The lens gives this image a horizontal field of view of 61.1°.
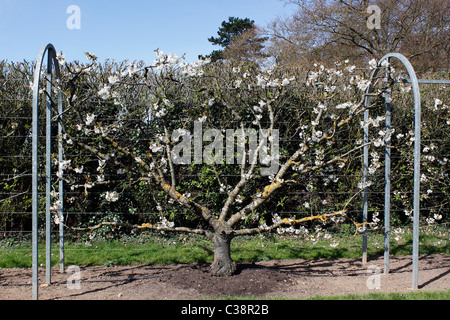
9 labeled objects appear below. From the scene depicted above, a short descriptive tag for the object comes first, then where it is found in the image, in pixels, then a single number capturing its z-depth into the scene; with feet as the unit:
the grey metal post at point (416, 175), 13.03
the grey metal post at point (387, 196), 14.84
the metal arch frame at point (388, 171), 13.07
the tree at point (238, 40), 71.15
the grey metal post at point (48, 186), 12.85
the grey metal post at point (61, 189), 14.21
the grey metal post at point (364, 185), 15.51
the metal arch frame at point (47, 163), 11.59
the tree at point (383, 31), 46.11
